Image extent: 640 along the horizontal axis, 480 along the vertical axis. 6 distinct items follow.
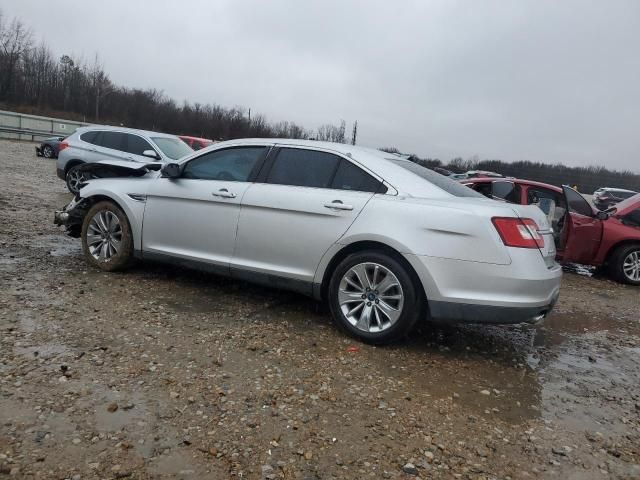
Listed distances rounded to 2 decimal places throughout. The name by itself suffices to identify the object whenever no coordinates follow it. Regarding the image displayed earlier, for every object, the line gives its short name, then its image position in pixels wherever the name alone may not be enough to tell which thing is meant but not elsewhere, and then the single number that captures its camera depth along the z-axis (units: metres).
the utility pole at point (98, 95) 65.66
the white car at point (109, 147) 10.66
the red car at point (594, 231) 8.04
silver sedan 3.79
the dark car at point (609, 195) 24.45
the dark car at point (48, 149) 22.59
